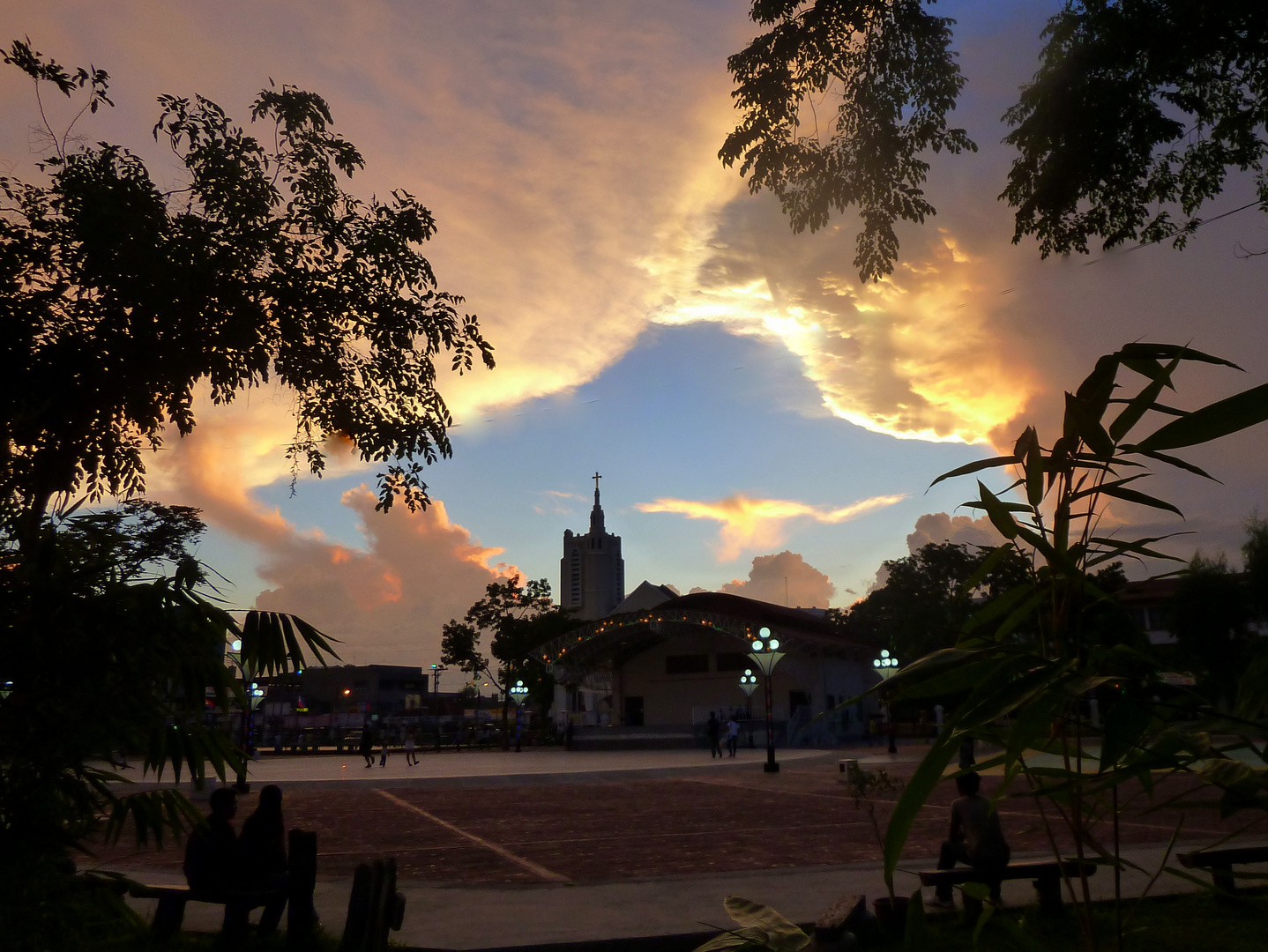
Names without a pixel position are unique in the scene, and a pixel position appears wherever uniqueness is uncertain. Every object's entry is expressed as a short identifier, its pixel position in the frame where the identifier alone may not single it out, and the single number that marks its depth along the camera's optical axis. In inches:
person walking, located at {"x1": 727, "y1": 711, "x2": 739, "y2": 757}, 1471.5
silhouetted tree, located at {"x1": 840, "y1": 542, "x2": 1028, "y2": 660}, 2150.6
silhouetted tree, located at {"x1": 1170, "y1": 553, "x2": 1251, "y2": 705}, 1672.0
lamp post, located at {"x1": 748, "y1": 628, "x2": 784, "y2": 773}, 1071.3
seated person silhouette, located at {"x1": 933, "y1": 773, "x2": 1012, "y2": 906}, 264.8
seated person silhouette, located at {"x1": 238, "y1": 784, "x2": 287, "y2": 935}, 260.2
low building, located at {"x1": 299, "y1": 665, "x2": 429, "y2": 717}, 3919.8
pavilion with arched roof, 2009.1
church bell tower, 5890.8
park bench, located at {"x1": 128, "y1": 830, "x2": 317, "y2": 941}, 252.7
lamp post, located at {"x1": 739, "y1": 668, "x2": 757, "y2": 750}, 1492.9
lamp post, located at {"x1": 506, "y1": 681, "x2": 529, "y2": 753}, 1927.9
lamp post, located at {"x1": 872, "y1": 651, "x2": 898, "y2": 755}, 1173.1
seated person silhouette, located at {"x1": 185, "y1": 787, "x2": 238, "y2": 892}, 253.8
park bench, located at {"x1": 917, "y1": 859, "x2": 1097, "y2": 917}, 249.0
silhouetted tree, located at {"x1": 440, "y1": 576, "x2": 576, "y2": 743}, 2054.6
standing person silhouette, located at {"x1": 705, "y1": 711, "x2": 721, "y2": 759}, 1389.0
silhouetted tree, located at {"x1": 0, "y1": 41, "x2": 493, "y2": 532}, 328.5
